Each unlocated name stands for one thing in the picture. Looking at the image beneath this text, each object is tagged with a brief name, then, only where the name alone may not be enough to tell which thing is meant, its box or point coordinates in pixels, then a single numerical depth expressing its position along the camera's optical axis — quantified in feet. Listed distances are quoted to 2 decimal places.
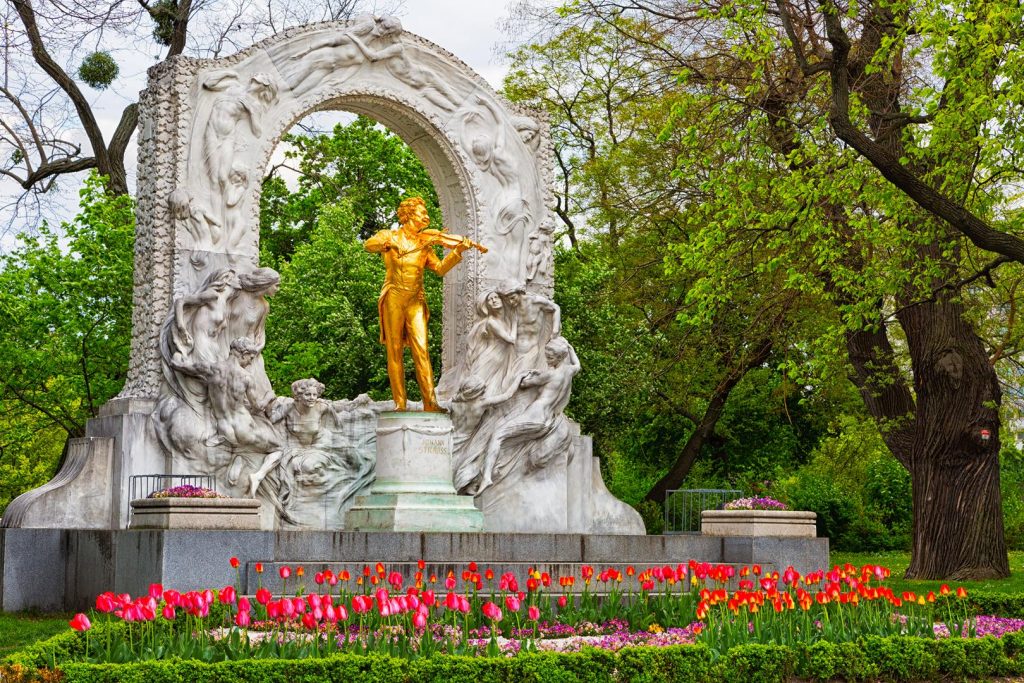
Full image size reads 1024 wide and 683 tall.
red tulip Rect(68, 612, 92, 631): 26.22
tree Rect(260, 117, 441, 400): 81.56
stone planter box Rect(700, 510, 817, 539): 52.08
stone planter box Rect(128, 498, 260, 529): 43.34
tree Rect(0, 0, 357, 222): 89.94
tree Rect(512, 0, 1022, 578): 56.85
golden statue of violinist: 53.98
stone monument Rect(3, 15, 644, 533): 52.31
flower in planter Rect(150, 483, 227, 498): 44.27
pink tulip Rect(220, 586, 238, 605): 29.96
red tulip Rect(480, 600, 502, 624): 28.73
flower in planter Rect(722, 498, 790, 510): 53.01
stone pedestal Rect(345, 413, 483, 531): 51.70
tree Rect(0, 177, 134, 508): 80.02
